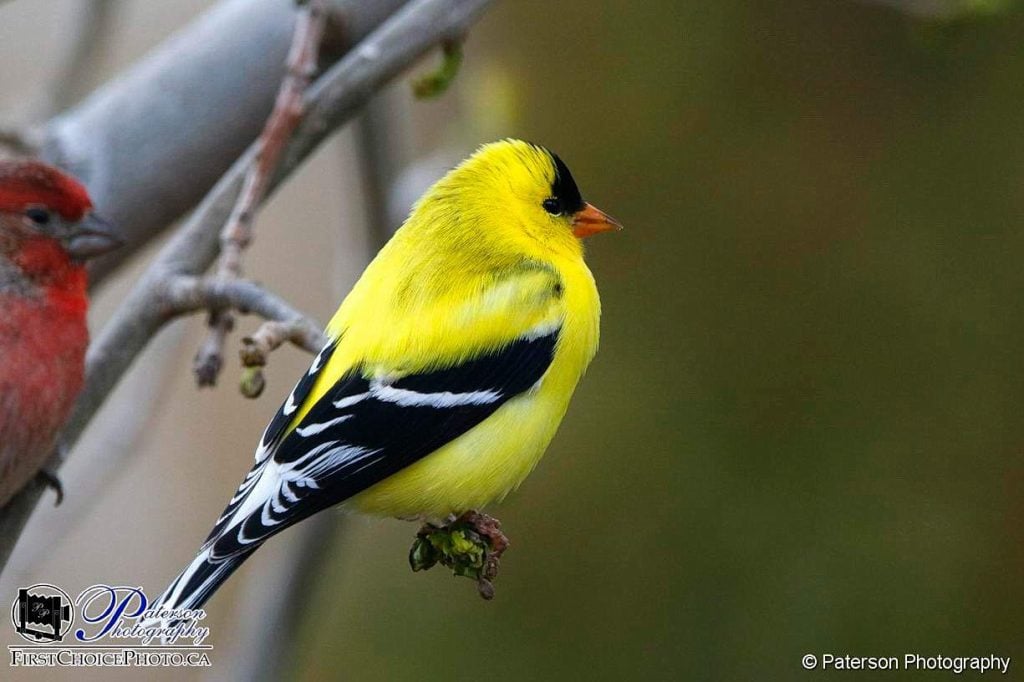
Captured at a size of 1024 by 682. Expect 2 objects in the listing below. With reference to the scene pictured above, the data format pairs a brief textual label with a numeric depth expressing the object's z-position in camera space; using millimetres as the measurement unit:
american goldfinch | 4328
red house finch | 5207
